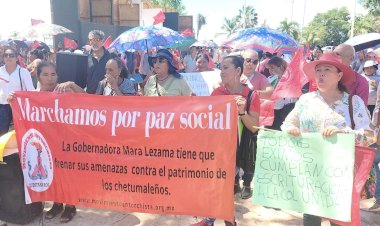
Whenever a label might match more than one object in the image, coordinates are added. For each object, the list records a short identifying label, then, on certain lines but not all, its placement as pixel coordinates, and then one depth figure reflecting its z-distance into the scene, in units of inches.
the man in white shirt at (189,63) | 455.8
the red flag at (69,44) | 516.4
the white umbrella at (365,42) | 211.9
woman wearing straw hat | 104.1
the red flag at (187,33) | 454.3
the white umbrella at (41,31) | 445.1
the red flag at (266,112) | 151.9
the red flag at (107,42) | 413.6
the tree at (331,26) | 2699.3
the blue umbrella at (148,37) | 289.6
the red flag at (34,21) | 547.3
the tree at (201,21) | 3681.1
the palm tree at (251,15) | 3700.8
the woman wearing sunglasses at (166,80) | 158.9
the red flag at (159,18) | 385.7
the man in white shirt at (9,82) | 204.7
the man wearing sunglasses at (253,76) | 185.5
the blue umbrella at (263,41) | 271.7
